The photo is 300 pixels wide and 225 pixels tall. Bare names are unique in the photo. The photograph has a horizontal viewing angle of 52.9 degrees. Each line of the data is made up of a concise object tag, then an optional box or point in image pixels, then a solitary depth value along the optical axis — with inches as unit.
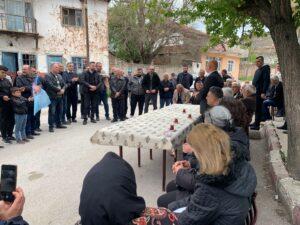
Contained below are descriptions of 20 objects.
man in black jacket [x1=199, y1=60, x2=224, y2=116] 235.1
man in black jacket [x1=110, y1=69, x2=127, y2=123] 396.2
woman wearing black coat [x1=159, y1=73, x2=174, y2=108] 464.4
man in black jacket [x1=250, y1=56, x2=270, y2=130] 305.7
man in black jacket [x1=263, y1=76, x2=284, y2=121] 339.9
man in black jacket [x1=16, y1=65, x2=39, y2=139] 299.0
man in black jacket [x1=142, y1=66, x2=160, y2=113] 416.1
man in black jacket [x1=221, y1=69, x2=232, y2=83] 442.8
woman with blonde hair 81.7
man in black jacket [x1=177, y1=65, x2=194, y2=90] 462.8
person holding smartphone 75.0
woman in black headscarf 66.1
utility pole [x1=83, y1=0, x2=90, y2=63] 789.2
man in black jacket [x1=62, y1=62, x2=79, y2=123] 368.3
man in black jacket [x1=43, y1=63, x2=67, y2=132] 327.0
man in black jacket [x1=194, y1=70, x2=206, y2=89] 377.1
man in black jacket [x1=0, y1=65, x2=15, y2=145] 274.2
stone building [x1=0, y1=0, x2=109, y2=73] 702.5
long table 166.2
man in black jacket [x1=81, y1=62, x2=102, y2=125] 379.6
